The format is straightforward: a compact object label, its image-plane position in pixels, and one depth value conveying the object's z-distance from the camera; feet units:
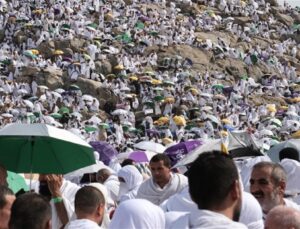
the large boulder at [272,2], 217.15
